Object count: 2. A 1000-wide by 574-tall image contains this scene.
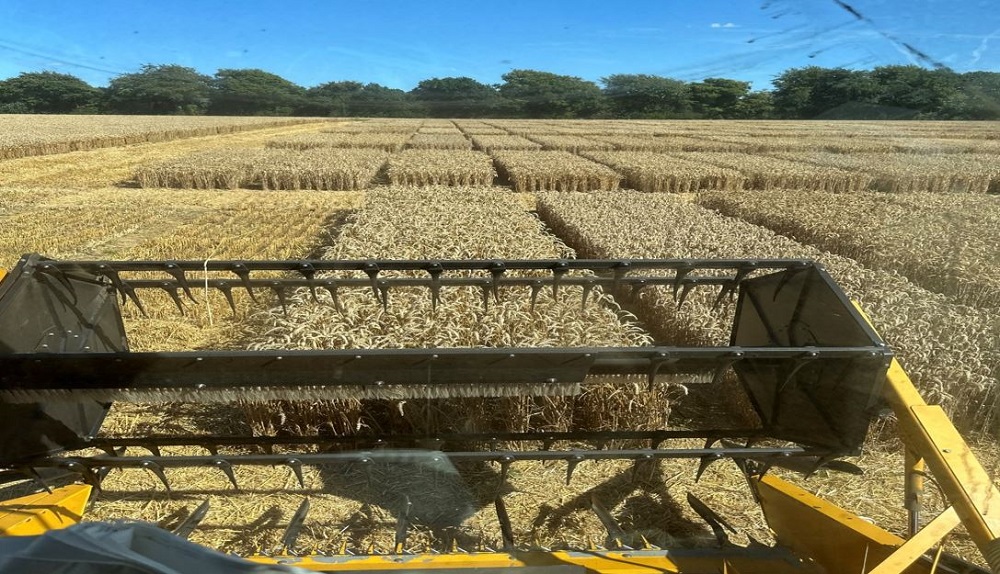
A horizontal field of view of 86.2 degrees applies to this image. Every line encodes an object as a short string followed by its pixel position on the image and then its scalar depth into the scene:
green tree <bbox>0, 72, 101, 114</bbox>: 56.22
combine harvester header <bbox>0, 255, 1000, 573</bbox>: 2.14
